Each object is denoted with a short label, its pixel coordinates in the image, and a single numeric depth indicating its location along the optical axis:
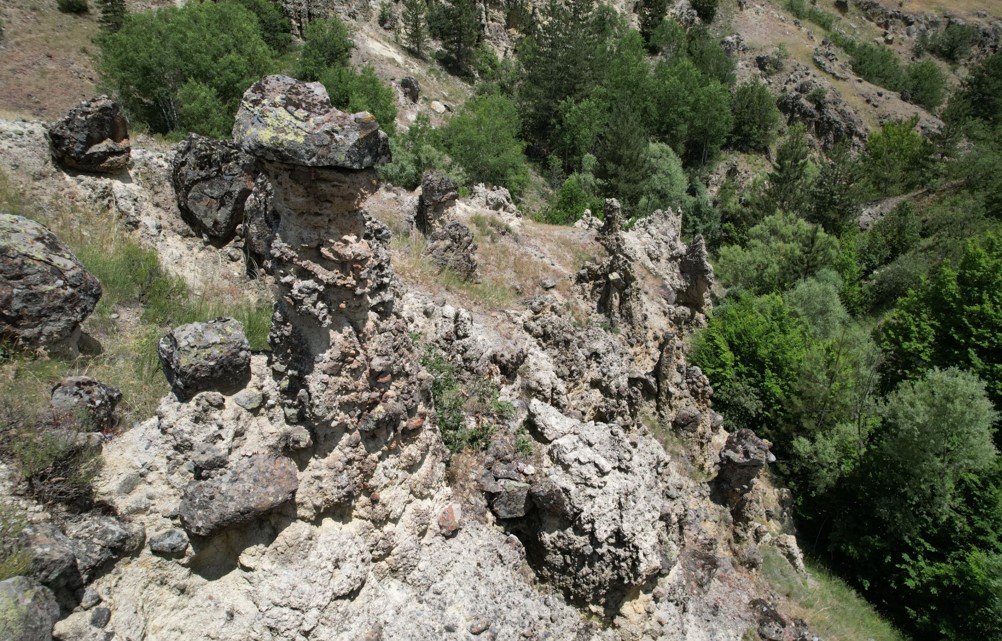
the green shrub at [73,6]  37.22
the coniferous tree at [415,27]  47.28
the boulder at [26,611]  3.43
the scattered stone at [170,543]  4.47
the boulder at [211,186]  9.11
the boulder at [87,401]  4.75
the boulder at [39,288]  5.36
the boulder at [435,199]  14.32
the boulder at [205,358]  5.06
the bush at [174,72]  23.09
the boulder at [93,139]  8.33
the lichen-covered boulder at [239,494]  4.52
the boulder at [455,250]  11.59
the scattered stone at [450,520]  6.02
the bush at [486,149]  33.50
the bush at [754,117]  53.69
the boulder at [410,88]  41.53
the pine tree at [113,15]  35.03
